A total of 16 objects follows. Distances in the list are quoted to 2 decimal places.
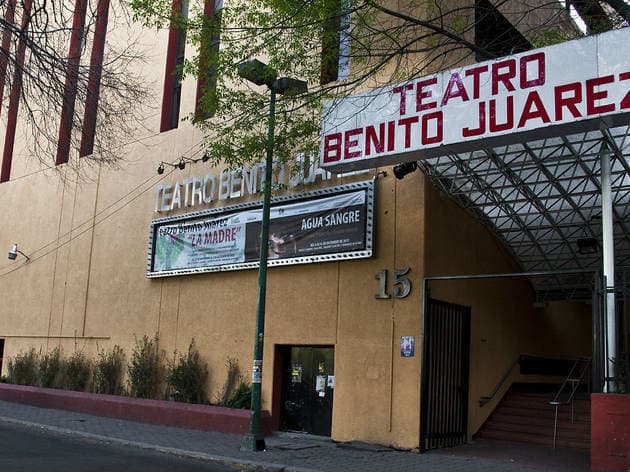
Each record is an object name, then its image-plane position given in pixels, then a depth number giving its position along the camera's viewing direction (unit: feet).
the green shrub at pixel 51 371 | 67.62
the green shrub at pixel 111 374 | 61.72
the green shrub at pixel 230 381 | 52.70
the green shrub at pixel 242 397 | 50.52
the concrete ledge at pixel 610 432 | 32.45
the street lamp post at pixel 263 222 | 40.88
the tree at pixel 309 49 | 40.91
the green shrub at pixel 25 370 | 70.28
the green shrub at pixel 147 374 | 58.39
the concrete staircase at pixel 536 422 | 45.42
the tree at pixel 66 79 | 35.40
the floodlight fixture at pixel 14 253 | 74.79
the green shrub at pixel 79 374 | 64.64
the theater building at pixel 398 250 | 36.47
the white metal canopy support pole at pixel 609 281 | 34.42
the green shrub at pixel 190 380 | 54.65
